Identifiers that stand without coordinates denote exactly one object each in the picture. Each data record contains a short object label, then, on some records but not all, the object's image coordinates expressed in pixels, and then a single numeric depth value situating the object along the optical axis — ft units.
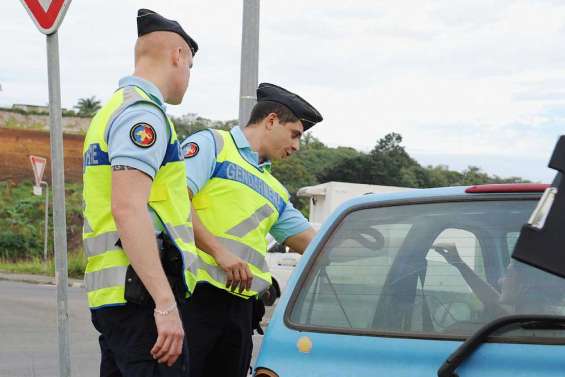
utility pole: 25.52
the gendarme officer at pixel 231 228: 14.46
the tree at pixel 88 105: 256.89
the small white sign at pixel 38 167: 71.46
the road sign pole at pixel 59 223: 14.39
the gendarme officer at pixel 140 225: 11.02
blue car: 10.03
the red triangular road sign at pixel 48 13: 14.97
